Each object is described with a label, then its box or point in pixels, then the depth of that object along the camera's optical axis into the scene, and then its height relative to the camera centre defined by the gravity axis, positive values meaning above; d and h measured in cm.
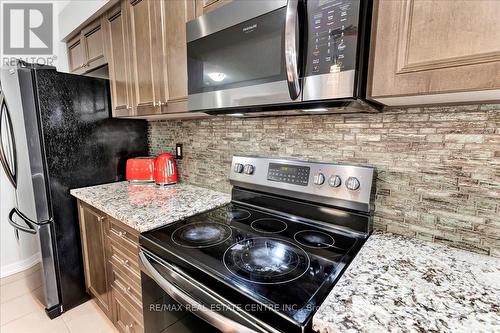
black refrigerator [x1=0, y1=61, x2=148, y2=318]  149 -17
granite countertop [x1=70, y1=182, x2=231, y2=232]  117 -42
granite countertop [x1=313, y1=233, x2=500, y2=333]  53 -42
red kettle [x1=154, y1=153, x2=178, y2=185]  177 -30
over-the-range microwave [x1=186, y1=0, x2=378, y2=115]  72 +25
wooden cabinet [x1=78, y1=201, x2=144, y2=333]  120 -79
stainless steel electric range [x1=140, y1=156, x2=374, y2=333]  64 -43
